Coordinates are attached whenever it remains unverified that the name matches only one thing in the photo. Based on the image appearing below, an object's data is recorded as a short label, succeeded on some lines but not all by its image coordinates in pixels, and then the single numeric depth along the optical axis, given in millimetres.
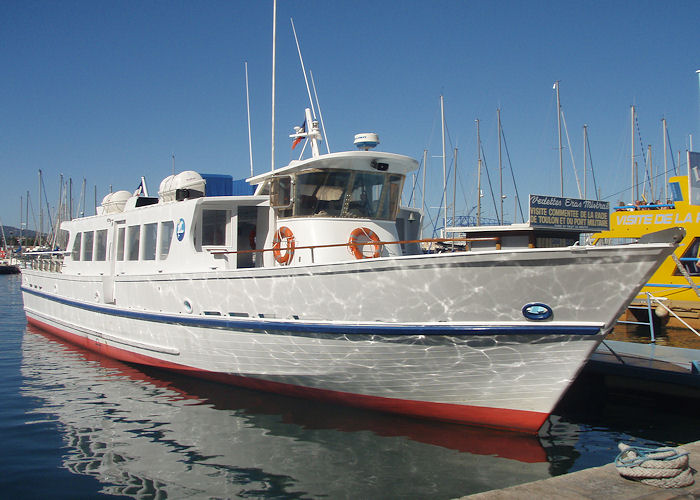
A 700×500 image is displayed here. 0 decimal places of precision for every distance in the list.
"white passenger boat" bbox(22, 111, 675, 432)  6621
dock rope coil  4695
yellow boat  14859
